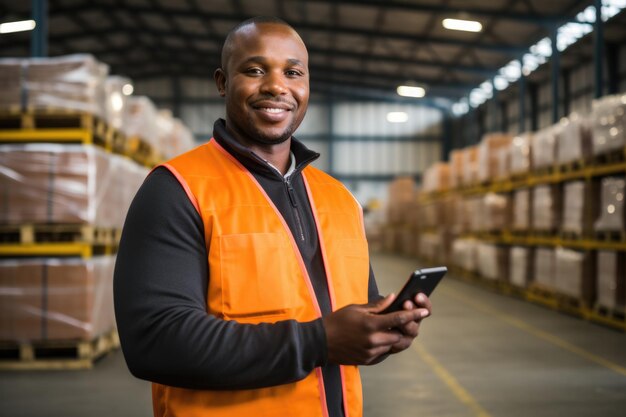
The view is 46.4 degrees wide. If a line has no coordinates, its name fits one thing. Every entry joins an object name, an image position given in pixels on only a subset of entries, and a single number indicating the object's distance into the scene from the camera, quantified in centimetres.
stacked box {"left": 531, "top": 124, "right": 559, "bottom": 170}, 1004
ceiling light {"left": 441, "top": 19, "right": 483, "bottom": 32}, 1532
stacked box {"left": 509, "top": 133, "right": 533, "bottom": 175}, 1109
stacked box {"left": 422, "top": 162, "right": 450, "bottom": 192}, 1758
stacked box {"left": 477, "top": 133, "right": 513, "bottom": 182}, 1287
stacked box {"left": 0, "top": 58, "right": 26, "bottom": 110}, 608
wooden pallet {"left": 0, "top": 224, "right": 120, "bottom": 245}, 598
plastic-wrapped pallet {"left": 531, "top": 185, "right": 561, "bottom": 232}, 1016
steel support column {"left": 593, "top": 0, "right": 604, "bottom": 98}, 1125
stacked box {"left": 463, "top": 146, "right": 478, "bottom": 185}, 1420
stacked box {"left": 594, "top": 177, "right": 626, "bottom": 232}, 773
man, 146
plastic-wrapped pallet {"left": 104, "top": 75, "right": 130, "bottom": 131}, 671
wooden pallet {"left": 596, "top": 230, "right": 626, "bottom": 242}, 770
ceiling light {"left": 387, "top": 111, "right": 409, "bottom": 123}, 2795
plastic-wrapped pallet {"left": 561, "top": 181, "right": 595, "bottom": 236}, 885
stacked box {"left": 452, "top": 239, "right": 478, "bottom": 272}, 1412
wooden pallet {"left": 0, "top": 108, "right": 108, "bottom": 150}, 608
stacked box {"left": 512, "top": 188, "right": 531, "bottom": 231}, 1130
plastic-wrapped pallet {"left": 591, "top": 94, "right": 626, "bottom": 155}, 770
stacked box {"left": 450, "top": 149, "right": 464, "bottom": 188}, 1560
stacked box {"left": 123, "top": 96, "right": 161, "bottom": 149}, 804
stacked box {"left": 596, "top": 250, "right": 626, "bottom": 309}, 775
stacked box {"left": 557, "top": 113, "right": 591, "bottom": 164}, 891
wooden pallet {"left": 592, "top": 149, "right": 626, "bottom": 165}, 792
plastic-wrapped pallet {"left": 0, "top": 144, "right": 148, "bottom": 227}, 594
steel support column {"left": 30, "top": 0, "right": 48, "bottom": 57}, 815
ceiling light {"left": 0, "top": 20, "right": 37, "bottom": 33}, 1691
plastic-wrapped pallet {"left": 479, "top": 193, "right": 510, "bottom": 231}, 1252
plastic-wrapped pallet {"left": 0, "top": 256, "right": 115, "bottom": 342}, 589
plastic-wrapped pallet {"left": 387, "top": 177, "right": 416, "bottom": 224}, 2467
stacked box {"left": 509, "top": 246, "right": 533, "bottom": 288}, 1117
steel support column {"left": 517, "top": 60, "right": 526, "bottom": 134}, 1706
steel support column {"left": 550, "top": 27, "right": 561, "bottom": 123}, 1407
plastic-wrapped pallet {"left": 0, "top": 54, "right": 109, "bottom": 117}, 611
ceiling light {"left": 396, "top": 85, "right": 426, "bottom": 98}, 2257
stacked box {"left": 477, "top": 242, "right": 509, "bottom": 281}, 1246
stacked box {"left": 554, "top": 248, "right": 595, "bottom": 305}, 875
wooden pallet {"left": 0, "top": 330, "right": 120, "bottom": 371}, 598
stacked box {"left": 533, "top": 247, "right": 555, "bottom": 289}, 997
